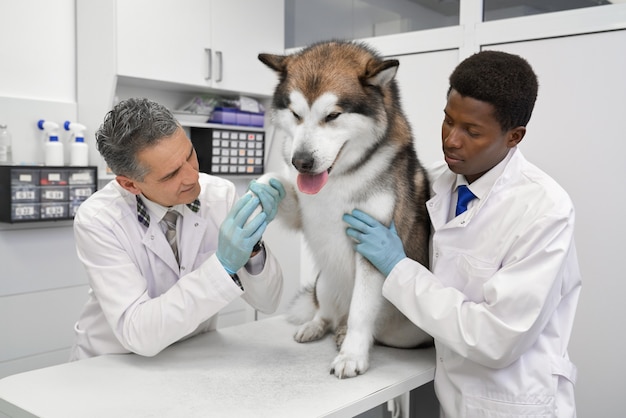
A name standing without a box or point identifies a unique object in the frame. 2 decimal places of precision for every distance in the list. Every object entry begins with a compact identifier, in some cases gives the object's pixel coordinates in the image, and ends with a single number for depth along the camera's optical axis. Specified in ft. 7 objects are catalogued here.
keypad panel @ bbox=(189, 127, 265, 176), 10.64
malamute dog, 4.27
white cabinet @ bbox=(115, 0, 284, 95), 8.80
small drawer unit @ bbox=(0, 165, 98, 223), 7.79
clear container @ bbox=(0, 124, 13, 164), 8.02
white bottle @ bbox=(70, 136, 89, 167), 8.53
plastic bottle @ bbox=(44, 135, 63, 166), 8.36
